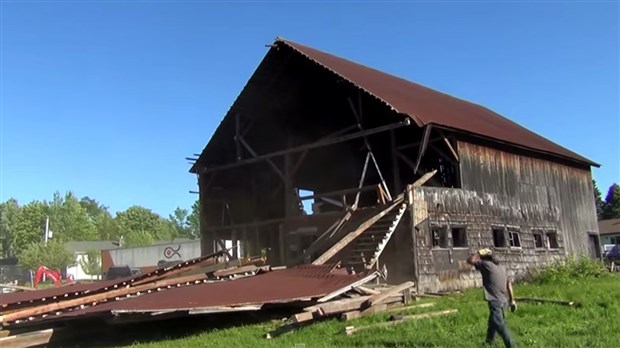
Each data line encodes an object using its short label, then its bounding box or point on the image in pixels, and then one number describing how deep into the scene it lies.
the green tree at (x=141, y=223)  119.56
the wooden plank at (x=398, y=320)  10.45
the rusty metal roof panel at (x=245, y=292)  11.30
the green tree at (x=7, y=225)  99.79
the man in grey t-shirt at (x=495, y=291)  8.41
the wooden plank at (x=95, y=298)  11.36
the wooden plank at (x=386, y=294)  12.56
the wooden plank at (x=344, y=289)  12.27
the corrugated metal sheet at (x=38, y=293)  14.84
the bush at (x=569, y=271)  20.29
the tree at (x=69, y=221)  99.99
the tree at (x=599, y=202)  78.38
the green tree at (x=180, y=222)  137.38
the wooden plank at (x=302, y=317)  11.04
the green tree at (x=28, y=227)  84.94
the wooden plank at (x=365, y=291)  13.30
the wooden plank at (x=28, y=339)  10.18
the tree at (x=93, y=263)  70.19
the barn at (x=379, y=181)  18.03
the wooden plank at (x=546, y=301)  12.54
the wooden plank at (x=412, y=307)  12.78
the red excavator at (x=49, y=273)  36.66
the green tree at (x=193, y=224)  134.64
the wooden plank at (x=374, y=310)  11.92
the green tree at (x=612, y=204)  72.06
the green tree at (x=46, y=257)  65.75
